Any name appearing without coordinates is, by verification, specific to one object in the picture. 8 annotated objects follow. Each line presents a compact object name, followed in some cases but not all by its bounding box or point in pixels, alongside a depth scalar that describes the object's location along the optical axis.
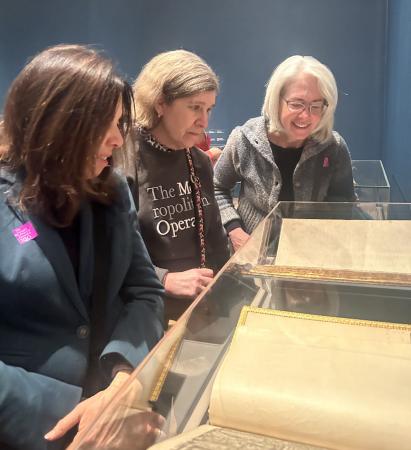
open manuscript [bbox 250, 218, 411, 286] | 1.01
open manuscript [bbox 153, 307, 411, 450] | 0.53
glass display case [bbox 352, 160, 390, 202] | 2.15
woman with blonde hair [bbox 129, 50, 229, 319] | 1.37
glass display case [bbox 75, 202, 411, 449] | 0.60
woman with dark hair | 0.88
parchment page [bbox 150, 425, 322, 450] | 0.52
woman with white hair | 1.66
